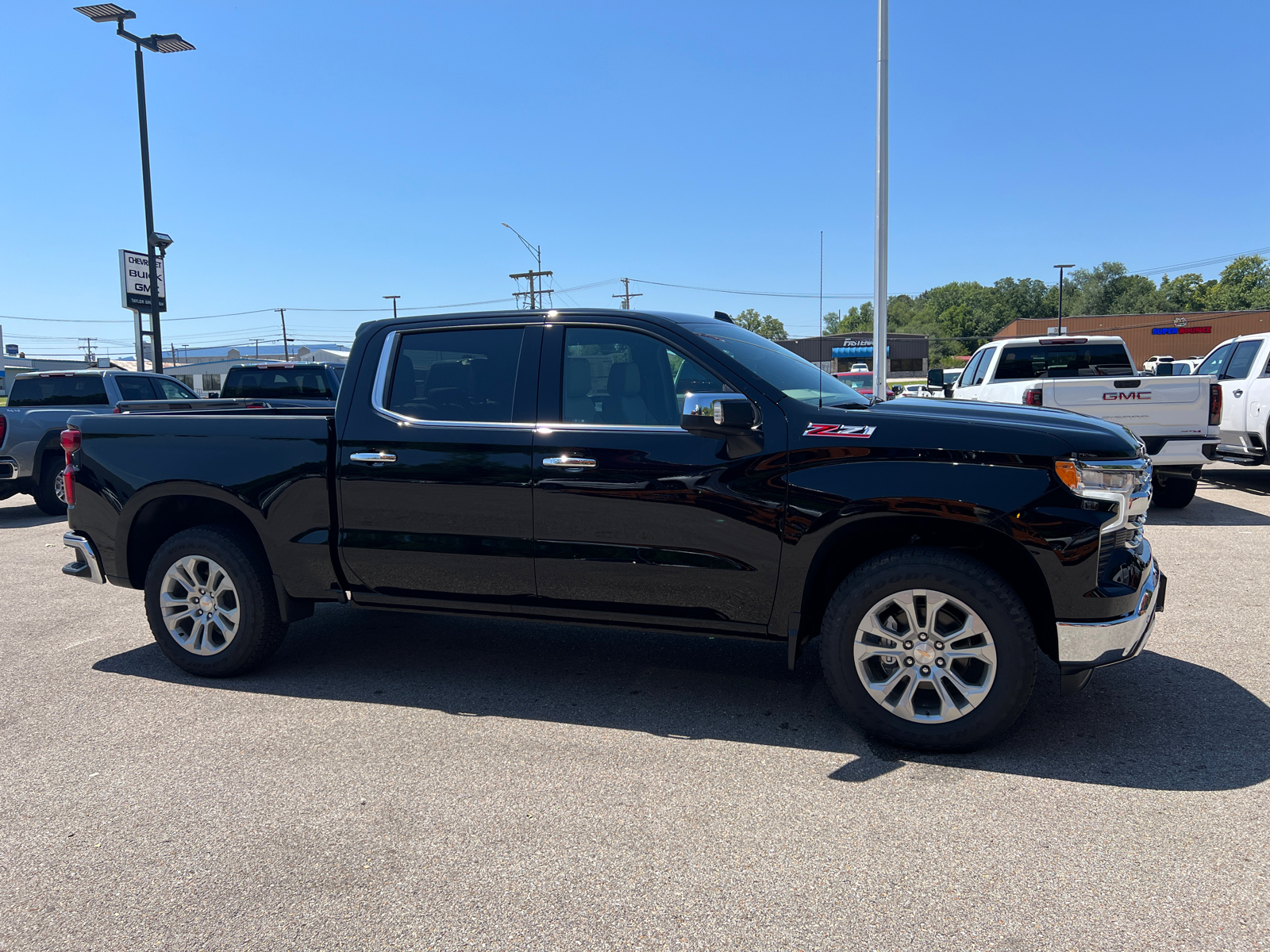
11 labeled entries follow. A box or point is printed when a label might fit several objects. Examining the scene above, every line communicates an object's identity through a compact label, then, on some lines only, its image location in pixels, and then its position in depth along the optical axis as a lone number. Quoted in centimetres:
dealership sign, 1961
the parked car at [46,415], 1096
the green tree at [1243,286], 11712
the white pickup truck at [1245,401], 1071
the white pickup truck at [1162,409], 904
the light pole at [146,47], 1688
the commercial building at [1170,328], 7138
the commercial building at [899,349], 8521
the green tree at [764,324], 14156
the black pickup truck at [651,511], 350
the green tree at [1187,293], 12244
